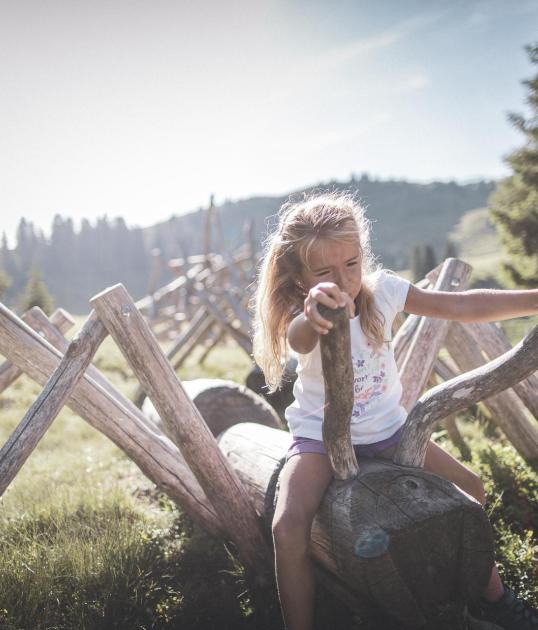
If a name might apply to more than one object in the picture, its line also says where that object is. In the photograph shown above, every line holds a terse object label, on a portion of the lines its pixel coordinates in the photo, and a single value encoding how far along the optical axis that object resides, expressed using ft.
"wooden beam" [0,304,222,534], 8.11
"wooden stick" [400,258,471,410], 9.68
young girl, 6.07
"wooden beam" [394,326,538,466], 5.94
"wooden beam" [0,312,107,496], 6.93
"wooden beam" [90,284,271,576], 7.55
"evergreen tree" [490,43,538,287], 44.42
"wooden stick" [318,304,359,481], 4.90
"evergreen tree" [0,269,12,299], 63.16
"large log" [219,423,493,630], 5.54
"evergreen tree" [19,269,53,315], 87.40
